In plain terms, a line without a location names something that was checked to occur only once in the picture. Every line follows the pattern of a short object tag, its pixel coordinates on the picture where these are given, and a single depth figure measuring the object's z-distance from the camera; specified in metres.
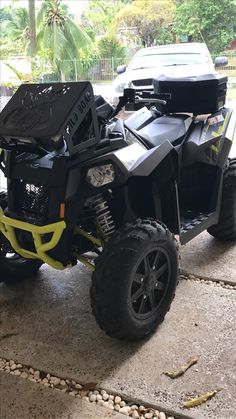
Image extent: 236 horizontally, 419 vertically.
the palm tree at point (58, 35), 13.73
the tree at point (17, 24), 18.95
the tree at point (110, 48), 16.05
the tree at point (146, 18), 15.33
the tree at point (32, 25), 11.66
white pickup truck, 6.81
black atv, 1.95
